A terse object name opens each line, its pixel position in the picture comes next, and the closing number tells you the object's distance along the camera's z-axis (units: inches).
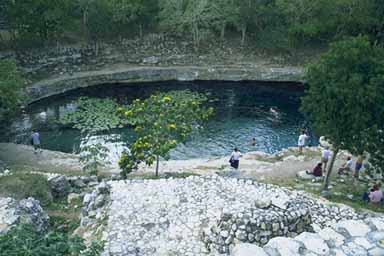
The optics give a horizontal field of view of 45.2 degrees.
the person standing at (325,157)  961.5
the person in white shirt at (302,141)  1085.1
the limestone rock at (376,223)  358.9
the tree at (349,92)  749.3
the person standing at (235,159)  992.9
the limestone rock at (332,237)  344.8
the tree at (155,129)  866.1
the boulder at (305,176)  933.9
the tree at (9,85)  1036.5
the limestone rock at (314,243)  338.0
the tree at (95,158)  918.2
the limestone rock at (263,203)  603.5
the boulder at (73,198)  770.2
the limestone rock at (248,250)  337.6
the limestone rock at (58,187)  788.6
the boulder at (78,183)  822.5
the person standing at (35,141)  1117.1
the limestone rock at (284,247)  334.0
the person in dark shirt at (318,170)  936.3
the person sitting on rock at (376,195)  807.1
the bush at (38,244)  382.9
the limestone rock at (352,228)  353.4
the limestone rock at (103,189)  722.2
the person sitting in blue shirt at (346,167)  960.3
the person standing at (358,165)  925.8
